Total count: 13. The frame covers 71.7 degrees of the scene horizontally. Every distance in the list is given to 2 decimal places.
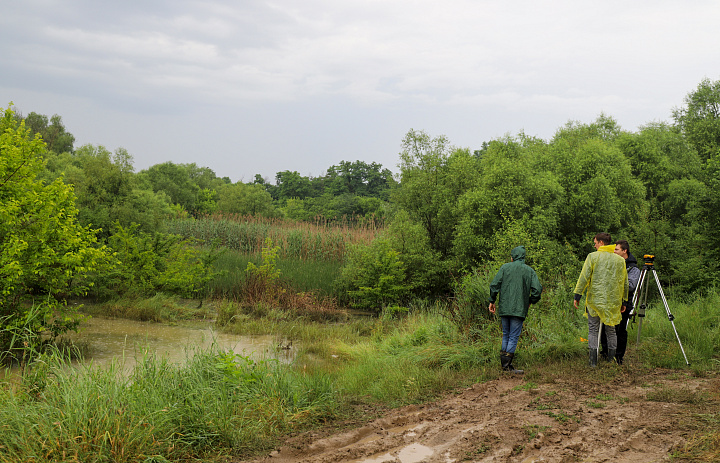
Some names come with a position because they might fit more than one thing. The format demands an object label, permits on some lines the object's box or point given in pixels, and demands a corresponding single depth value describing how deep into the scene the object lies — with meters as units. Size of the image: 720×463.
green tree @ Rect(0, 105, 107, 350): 8.28
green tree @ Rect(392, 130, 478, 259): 16.36
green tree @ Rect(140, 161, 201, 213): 41.62
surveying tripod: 7.23
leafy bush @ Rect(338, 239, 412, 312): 14.79
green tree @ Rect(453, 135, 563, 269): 14.73
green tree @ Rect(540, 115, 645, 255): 16.20
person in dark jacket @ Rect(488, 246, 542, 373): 6.83
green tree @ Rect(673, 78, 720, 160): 26.44
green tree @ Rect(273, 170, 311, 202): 57.75
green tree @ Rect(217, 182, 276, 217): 40.62
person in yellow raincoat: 6.64
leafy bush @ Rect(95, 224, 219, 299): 14.31
